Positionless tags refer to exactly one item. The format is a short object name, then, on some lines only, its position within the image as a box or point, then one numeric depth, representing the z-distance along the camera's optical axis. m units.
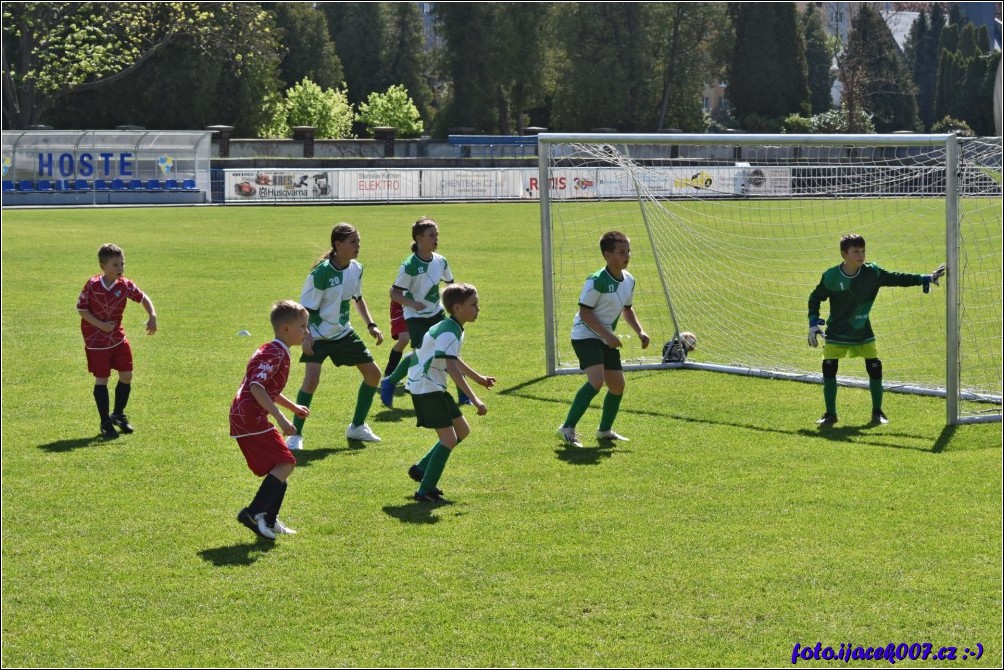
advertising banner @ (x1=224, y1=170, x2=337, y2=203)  46.06
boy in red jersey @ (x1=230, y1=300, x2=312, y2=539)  8.09
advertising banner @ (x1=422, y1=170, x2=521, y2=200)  48.47
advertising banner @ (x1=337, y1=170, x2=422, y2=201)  46.53
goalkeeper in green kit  11.59
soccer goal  13.32
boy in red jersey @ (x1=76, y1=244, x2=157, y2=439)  11.11
